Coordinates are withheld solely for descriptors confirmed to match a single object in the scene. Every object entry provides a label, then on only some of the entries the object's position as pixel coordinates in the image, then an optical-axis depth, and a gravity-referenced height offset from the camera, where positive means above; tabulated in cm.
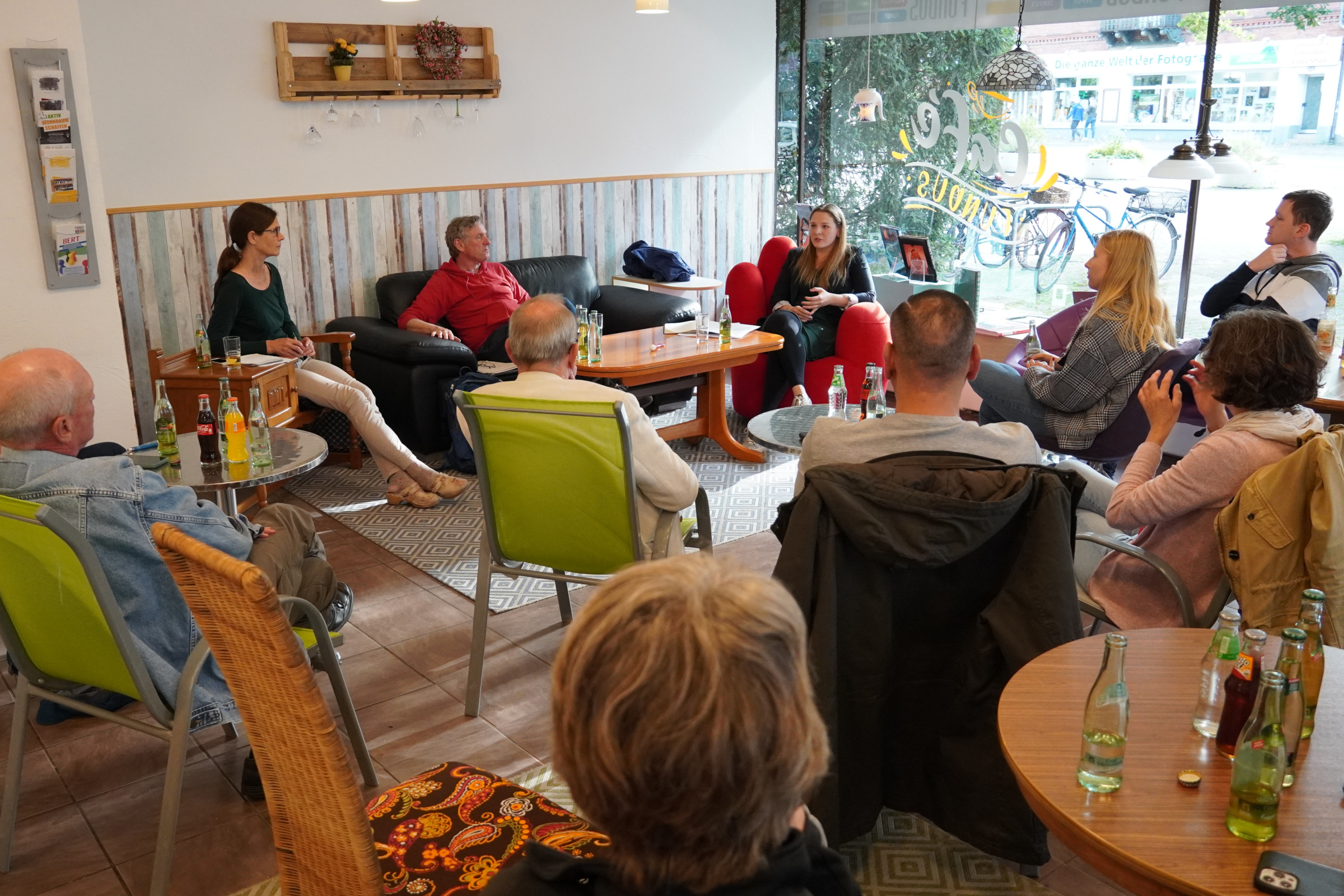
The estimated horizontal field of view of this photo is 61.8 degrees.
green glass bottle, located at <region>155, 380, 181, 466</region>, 339 -78
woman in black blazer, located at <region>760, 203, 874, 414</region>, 600 -76
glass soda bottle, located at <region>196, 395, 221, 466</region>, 336 -79
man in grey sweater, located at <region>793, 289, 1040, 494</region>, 238 -55
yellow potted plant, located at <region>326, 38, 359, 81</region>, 588 +53
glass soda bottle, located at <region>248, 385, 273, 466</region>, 339 -81
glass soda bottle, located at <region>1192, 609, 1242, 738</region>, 174 -80
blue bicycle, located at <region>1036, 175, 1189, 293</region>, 596 -40
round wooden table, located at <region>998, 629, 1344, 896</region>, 147 -89
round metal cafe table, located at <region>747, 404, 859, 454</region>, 371 -92
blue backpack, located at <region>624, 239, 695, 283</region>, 712 -67
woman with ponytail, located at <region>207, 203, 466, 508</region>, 519 -81
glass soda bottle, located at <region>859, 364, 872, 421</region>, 374 -78
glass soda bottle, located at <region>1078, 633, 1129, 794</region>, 160 -82
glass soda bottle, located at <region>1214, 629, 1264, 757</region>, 168 -79
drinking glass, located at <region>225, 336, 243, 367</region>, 461 -75
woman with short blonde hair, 101 -51
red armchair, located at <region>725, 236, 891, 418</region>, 596 -93
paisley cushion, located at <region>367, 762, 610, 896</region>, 177 -108
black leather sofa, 565 -97
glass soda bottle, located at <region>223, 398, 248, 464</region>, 338 -80
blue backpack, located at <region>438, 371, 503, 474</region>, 562 -138
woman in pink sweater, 257 -71
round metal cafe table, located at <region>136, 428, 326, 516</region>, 324 -88
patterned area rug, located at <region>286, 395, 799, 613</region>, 436 -154
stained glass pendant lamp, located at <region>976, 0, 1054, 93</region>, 572 +39
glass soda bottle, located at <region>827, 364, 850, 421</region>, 397 -83
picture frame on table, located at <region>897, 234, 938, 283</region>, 670 -61
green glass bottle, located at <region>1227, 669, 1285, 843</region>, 150 -81
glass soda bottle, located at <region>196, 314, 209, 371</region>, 464 -76
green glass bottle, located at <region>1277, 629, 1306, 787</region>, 162 -77
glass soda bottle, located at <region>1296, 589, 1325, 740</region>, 176 -80
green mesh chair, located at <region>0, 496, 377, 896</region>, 224 -97
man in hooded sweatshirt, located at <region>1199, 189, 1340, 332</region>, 463 -49
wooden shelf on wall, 582 +46
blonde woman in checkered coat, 430 -76
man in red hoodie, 604 -73
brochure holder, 394 -4
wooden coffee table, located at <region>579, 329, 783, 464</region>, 509 -93
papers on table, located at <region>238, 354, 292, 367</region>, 478 -82
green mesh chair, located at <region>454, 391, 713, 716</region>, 295 -88
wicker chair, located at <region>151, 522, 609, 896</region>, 172 -99
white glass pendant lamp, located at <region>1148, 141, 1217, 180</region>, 509 -8
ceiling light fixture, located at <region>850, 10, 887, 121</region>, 725 +32
